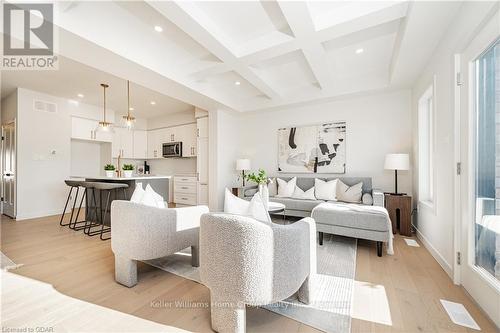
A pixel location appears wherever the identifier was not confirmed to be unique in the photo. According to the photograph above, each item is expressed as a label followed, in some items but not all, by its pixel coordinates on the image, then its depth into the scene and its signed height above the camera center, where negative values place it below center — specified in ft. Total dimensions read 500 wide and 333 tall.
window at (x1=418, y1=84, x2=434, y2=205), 9.98 +0.87
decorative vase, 8.78 -1.08
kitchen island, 11.27 -1.30
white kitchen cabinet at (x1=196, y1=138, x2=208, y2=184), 16.83 +0.47
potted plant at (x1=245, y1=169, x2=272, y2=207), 8.92 -0.69
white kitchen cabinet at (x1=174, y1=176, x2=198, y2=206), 18.10 -2.18
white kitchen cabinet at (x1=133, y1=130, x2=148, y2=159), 21.00 +2.33
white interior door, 13.67 -0.24
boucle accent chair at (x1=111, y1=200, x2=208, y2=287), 5.60 -1.92
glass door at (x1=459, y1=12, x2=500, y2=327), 4.62 -0.06
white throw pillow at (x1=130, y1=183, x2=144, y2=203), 6.43 -0.95
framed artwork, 13.29 +1.24
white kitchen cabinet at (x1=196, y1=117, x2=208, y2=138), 16.79 +3.23
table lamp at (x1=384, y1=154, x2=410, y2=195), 10.44 +0.24
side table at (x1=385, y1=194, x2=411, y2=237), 10.07 -2.24
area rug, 4.51 -3.38
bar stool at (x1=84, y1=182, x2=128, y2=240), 10.04 -1.95
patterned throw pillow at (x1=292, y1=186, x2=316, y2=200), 12.38 -1.70
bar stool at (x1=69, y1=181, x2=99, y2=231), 11.47 -2.80
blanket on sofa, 7.82 -1.81
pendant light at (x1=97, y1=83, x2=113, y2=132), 12.01 +2.28
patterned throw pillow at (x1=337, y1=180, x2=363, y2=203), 11.15 -1.44
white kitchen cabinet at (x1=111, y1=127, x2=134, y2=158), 18.94 +2.18
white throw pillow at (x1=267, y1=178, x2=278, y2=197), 13.99 -1.48
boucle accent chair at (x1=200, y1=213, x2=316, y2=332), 3.57 -1.77
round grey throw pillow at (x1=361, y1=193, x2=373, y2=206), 10.72 -1.71
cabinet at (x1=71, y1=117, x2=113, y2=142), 16.16 +2.87
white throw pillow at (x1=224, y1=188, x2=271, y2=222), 4.22 -0.87
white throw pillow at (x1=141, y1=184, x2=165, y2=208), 6.49 -1.07
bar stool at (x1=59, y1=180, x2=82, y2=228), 11.56 -1.01
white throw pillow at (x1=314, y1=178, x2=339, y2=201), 11.89 -1.38
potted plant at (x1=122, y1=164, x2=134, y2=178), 11.75 -0.23
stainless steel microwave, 19.36 +1.62
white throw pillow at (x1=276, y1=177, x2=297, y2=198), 13.21 -1.39
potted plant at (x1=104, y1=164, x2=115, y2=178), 11.96 -0.24
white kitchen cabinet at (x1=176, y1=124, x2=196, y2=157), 18.97 +2.64
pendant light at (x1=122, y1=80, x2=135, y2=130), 12.03 +2.60
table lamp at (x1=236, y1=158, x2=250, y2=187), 15.48 +0.17
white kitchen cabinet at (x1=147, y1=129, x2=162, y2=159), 21.12 +2.34
